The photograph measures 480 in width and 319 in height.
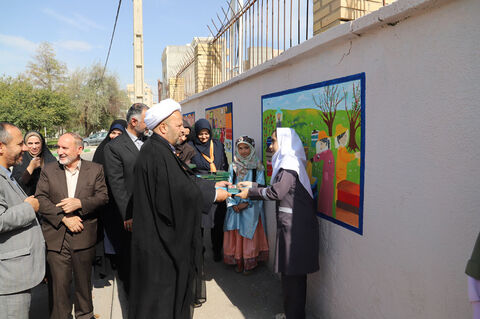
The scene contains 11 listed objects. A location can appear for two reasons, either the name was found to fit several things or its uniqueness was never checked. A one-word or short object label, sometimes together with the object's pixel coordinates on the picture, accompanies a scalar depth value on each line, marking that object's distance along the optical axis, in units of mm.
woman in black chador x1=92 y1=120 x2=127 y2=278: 3342
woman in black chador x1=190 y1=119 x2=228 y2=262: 4512
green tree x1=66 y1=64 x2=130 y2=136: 36125
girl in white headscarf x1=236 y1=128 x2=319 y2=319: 2760
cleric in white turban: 2291
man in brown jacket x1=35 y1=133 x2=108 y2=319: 2832
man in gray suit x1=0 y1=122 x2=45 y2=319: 2162
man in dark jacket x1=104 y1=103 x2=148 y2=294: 3182
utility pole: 9758
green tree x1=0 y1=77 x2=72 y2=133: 26438
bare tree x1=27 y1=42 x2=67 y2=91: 38938
